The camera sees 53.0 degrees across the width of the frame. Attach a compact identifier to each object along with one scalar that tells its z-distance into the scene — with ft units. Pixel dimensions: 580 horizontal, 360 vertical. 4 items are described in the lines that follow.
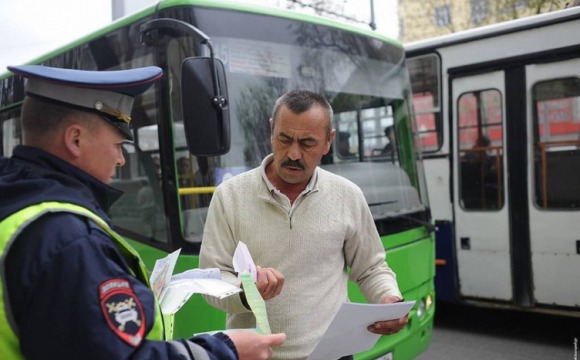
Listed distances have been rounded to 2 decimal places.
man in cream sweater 7.56
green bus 11.20
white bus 18.49
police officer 3.93
